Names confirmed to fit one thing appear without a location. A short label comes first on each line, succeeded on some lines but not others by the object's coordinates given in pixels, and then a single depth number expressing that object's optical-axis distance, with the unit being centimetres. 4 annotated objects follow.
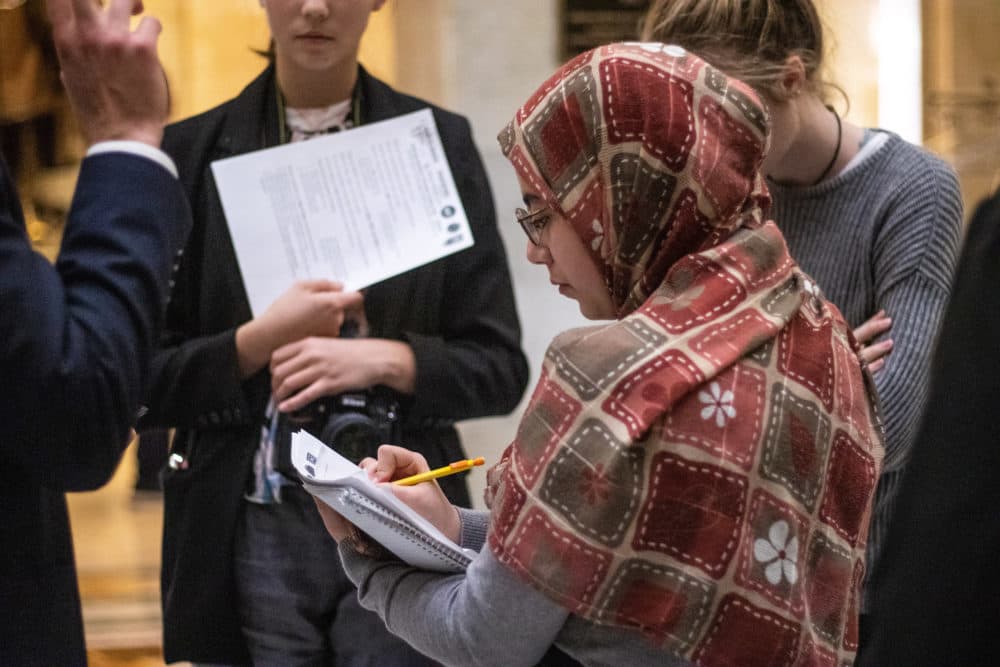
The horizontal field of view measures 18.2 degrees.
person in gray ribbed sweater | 323
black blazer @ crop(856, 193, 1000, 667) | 193
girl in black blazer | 329
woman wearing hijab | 278
